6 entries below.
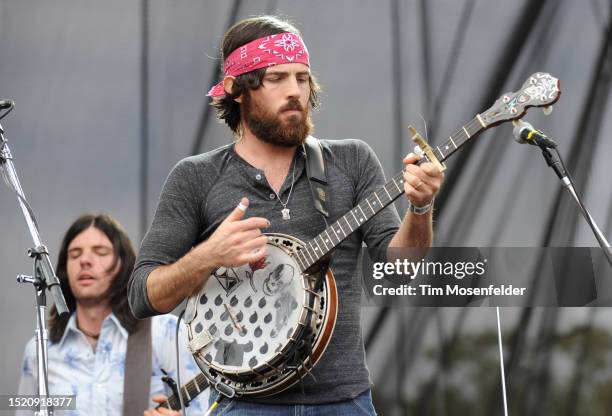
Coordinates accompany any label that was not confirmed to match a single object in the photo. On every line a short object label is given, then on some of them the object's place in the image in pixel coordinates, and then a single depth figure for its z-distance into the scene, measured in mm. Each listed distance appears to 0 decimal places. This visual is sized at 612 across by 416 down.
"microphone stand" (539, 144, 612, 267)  4719
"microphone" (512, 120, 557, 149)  4676
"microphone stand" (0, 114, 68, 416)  5379
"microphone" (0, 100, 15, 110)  6164
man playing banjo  4797
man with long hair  7489
